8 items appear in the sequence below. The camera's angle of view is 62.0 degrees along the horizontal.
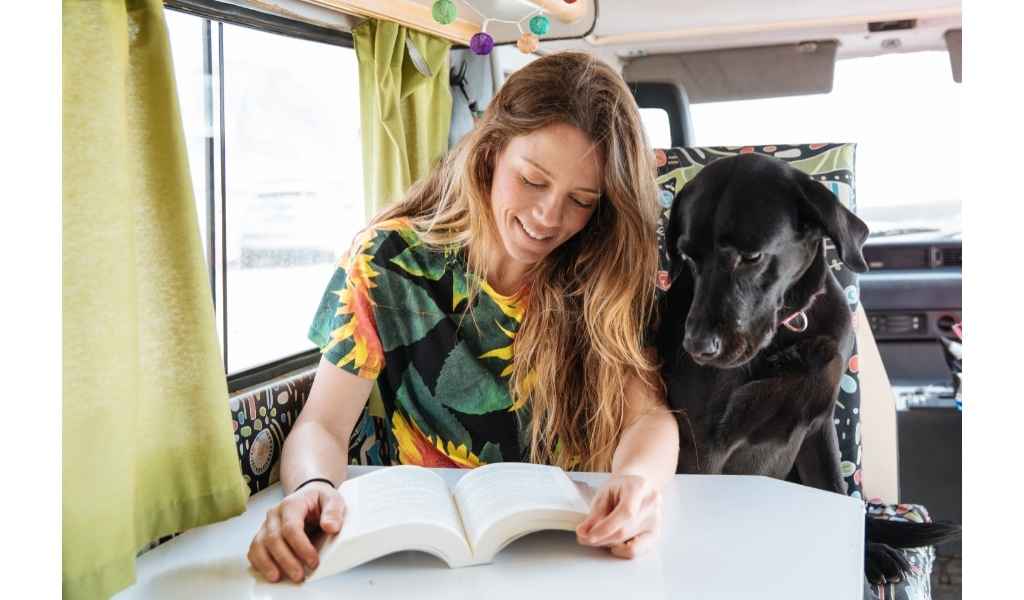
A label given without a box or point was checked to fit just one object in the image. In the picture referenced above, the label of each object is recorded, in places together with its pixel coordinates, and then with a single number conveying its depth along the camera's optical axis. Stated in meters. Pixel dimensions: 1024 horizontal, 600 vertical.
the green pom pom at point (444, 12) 1.69
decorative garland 1.69
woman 1.47
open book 1.03
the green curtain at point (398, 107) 1.85
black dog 1.51
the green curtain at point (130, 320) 0.91
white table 1.01
